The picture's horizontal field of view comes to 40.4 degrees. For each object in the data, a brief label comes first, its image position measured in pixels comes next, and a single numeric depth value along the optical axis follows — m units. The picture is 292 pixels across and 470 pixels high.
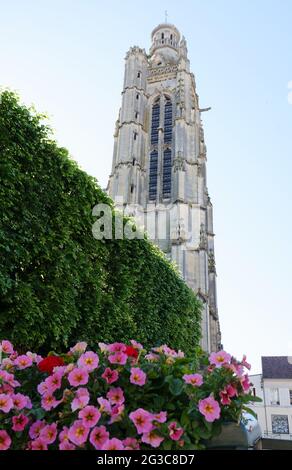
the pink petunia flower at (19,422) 2.35
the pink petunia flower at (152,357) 2.89
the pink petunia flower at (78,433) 2.10
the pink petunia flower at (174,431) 2.18
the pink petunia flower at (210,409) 2.24
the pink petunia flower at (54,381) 2.50
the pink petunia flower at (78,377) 2.41
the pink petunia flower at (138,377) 2.44
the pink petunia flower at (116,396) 2.38
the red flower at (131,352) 2.84
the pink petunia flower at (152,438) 2.14
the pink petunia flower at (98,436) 2.10
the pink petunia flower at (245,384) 2.46
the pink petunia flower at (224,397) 2.36
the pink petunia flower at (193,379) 2.46
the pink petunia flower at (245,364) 2.65
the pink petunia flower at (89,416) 2.16
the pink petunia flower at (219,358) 2.70
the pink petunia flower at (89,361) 2.53
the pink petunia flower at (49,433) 2.20
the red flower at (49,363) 2.74
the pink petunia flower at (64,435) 2.15
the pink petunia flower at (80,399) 2.27
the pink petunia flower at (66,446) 2.11
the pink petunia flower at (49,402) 2.39
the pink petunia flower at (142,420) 2.18
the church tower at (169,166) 33.84
